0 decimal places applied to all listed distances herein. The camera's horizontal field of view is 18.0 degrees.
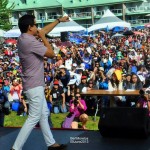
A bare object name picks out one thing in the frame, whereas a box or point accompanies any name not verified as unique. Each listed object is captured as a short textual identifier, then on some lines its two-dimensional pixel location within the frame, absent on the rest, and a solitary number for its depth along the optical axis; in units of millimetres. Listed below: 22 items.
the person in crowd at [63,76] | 14328
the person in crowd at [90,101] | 13093
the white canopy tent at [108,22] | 25359
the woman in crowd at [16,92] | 14305
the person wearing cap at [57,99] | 13336
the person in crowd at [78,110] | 10117
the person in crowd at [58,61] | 17356
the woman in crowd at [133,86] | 12281
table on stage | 11234
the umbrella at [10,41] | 37531
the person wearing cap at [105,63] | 17259
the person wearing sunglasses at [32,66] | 5549
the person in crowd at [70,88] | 13367
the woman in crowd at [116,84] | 12383
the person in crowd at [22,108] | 13320
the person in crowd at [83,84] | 13102
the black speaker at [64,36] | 27509
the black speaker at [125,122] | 6391
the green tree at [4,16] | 51781
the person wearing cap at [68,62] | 16938
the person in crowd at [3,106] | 8617
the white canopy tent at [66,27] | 24930
